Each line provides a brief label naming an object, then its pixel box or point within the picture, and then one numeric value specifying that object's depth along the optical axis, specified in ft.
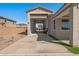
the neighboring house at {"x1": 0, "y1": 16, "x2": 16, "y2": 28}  27.78
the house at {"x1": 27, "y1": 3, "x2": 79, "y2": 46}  11.37
